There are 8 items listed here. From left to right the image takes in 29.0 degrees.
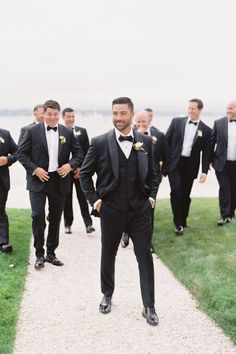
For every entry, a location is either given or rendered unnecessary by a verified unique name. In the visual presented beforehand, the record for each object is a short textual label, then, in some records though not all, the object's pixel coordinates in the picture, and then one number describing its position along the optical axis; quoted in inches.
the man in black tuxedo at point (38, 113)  373.1
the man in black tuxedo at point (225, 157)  368.8
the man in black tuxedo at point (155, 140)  297.6
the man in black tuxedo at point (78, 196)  367.2
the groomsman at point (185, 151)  352.5
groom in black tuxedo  201.6
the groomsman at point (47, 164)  271.7
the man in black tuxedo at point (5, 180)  298.2
